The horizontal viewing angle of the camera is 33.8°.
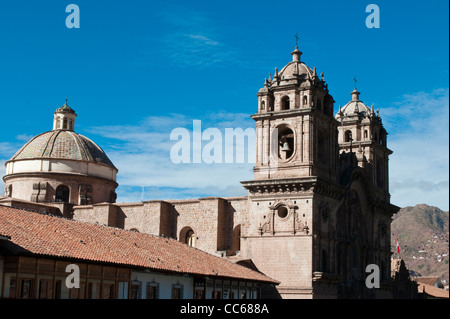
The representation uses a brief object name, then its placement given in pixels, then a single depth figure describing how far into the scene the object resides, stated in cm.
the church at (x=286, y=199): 5022
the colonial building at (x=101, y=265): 2931
